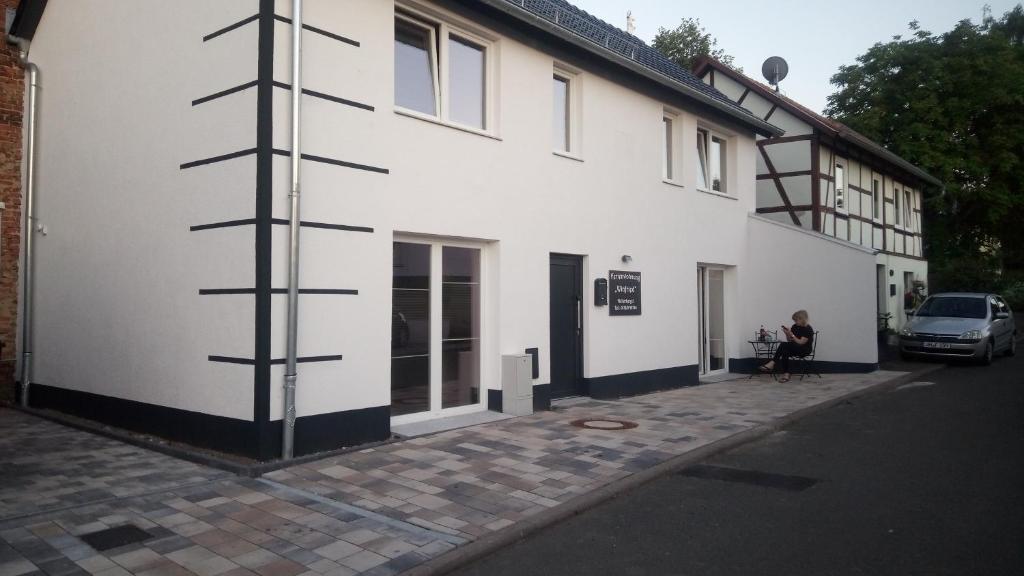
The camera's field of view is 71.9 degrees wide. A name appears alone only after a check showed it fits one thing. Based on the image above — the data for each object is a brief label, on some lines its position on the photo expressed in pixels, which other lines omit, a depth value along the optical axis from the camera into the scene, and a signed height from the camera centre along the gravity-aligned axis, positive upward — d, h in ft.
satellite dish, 66.33 +22.52
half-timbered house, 57.11 +11.40
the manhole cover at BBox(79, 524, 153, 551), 14.48 -4.79
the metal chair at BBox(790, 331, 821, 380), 46.09 -3.69
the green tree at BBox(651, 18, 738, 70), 104.06 +39.92
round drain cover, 27.01 -4.49
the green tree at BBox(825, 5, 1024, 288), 77.71 +22.27
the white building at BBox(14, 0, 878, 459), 21.61 +3.61
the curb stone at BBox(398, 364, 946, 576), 13.91 -4.86
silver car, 51.72 -1.48
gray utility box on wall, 28.58 -3.03
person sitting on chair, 42.57 -1.80
